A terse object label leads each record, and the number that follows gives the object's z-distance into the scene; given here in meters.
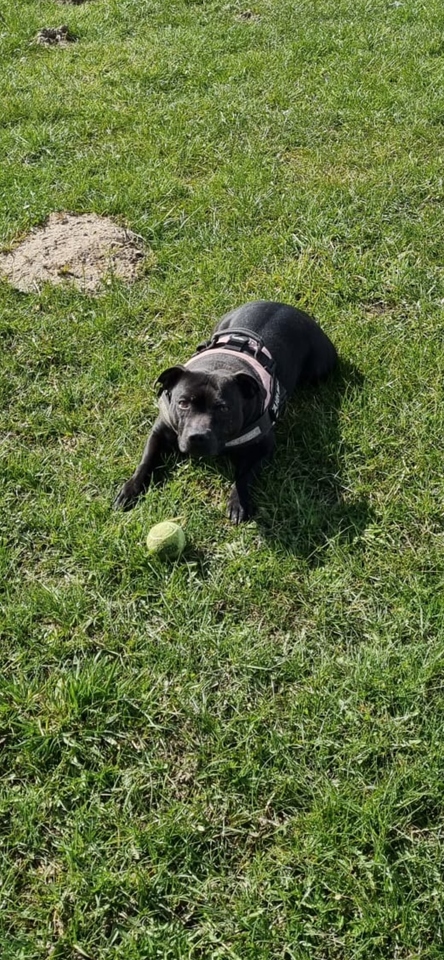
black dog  3.32
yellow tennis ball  3.13
